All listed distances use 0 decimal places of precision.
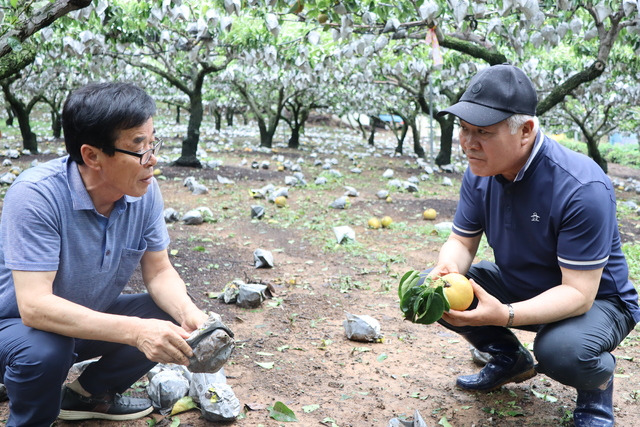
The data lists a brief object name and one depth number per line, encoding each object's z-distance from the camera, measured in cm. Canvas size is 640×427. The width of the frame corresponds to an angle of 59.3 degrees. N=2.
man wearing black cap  236
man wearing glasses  206
